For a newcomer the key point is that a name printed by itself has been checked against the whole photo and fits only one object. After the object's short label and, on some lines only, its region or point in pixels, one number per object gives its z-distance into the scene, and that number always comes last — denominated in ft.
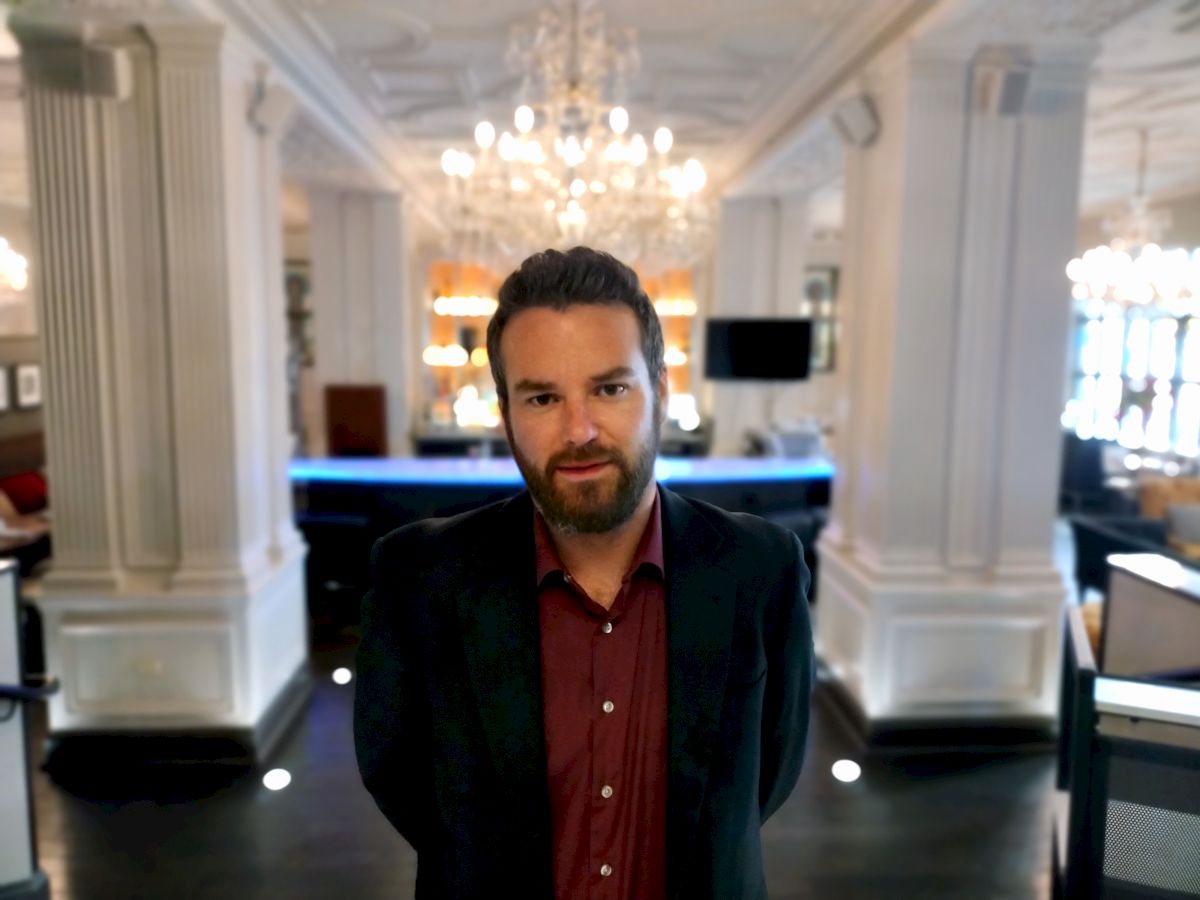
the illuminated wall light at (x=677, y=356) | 39.47
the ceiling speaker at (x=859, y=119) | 14.73
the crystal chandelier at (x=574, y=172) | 15.47
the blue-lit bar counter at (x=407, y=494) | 19.67
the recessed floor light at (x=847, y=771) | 13.55
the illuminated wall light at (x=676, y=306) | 40.70
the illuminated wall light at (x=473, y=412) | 32.71
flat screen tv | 29.43
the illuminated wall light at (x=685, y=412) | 36.14
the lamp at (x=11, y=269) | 26.32
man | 4.06
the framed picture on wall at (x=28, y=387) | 30.60
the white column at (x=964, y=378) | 13.57
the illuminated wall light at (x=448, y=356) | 42.27
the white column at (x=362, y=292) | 30.09
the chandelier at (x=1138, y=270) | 27.96
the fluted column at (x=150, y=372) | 12.82
